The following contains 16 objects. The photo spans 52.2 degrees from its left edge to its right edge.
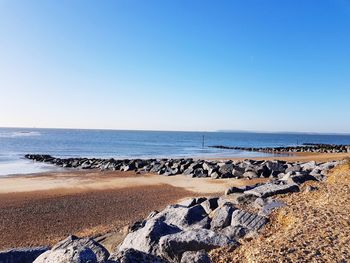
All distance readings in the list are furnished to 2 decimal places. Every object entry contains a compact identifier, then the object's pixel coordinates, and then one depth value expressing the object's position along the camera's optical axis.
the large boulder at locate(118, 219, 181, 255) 6.82
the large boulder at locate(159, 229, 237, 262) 6.57
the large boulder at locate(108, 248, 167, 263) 4.98
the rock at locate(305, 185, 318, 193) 11.06
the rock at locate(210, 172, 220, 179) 22.95
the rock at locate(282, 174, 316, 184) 13.56
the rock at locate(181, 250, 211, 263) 5.87
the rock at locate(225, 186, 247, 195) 13.48
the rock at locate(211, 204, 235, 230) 8.59
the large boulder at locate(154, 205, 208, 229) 9.05
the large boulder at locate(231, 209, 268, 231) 8.02
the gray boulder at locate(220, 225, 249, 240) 7.50
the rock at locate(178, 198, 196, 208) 11.40
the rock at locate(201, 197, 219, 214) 10.28
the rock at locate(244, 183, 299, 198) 11.36
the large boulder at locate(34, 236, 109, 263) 4.61
